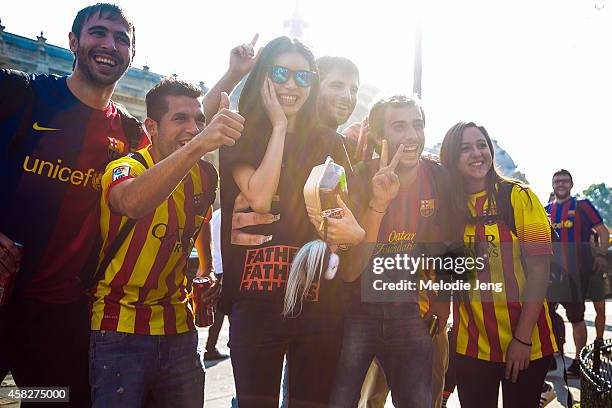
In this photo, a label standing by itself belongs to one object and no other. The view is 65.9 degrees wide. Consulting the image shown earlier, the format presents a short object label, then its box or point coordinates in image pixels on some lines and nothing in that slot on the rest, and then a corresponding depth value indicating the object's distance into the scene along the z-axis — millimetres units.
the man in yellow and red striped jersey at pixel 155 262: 1894
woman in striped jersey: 2670
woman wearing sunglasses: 2111
